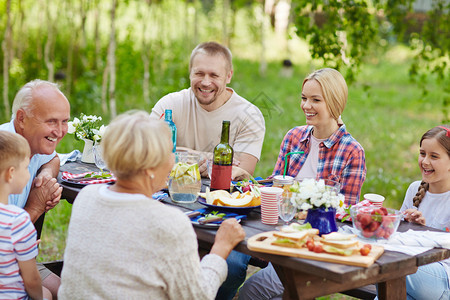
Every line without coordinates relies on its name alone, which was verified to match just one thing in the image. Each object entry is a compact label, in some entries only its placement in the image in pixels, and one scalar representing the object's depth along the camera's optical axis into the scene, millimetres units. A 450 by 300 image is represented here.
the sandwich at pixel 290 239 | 2062
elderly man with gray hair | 2881
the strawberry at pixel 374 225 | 2248
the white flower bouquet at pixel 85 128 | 3339
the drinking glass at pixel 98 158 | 3264
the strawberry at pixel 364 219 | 2250
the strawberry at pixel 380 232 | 2258
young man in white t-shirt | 3820
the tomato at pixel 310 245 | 2053
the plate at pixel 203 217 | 2318
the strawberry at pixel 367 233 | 2271
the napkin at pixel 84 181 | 2988
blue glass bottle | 3215
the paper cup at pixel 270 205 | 2445
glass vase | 3535
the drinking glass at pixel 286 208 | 2367
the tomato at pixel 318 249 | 2034
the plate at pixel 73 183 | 2963
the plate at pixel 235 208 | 2531
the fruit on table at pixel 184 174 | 2734
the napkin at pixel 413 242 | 2223
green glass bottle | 2812
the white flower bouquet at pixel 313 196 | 2252
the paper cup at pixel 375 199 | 2574
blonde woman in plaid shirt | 3105
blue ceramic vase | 2295
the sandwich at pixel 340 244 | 2021
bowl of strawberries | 2244
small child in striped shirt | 2150
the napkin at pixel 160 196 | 2791
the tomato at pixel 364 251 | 2033
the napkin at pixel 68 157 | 3507
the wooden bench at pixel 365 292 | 2865
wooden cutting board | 1967
